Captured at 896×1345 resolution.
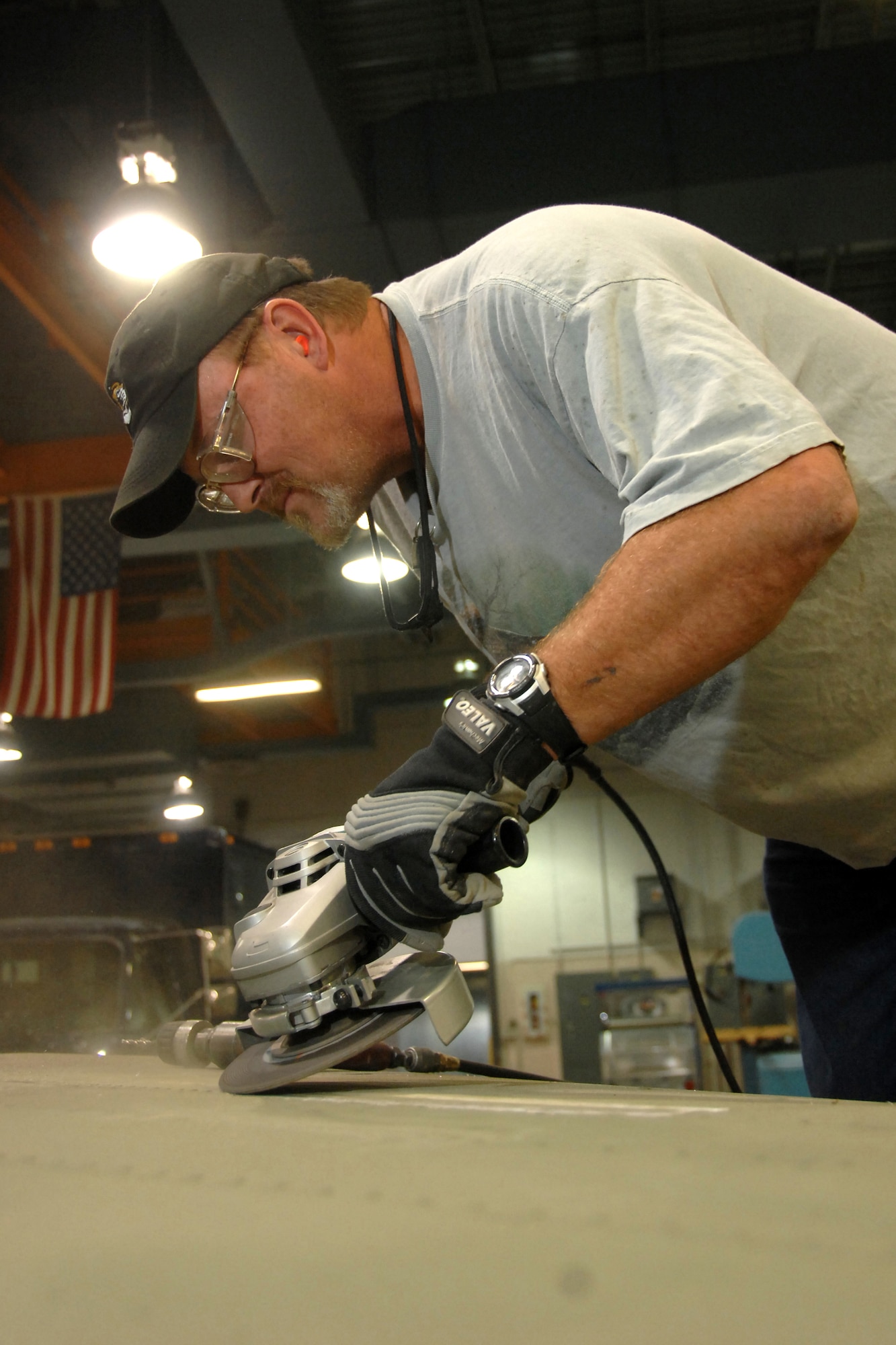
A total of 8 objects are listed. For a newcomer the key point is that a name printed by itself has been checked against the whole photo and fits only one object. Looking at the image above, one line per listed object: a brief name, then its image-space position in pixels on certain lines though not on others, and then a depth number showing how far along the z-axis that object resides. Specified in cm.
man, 90
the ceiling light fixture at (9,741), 988
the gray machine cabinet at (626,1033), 840
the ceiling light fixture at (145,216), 386
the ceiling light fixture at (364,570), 660
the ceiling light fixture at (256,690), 984
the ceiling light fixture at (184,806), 1270
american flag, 597
